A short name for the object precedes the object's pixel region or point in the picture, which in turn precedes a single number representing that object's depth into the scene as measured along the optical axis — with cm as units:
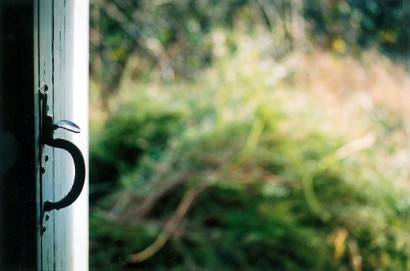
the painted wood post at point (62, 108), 105
